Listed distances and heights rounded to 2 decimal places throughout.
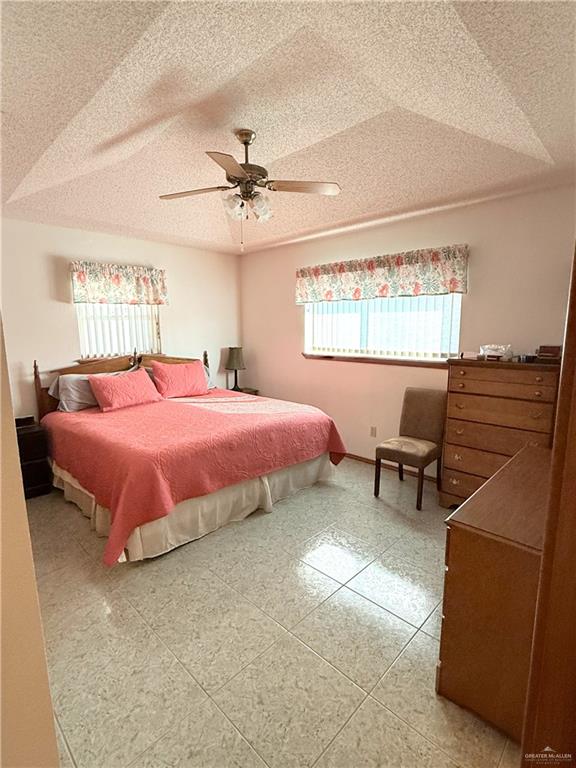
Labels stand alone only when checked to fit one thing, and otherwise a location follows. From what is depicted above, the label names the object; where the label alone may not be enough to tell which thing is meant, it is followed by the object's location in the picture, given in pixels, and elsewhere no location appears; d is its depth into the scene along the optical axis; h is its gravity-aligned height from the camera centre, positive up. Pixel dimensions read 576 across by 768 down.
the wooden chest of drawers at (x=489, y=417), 2.42 -0.64
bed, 2.19 -0.93
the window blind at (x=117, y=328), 3.84 +0.00
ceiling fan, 2.09 +0.81
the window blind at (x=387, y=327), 3.33 -0.01
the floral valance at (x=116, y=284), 3.65 +0.47
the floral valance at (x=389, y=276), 3.13 +0.48
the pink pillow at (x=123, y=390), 3.37 -0.58
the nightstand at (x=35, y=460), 3.08 -1.10
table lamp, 4.88 -0.43
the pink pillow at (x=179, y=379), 3.88 -0.55
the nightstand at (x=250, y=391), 4.87 -0.83
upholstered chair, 2.90 -0.96
